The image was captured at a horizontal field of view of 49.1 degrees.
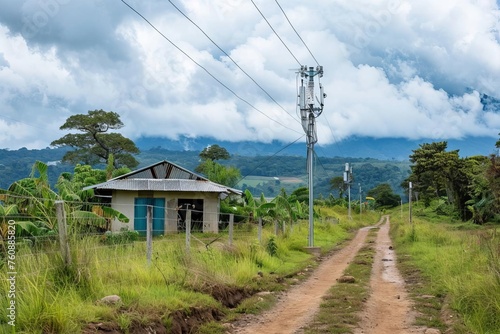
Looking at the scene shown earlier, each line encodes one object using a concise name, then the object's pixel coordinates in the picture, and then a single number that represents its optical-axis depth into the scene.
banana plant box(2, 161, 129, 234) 9.11
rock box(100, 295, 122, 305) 7.73
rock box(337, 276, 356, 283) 14.34
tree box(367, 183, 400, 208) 110.62
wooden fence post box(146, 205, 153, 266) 10.40
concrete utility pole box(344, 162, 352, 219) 54.18
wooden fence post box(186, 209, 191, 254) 11.87
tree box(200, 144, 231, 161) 72.94
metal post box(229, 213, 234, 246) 15.60
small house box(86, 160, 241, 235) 30.94
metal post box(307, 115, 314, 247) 25.44
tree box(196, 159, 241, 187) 41.82
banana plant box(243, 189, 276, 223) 28.18
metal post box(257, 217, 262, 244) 18.80
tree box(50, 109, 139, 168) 57.28
